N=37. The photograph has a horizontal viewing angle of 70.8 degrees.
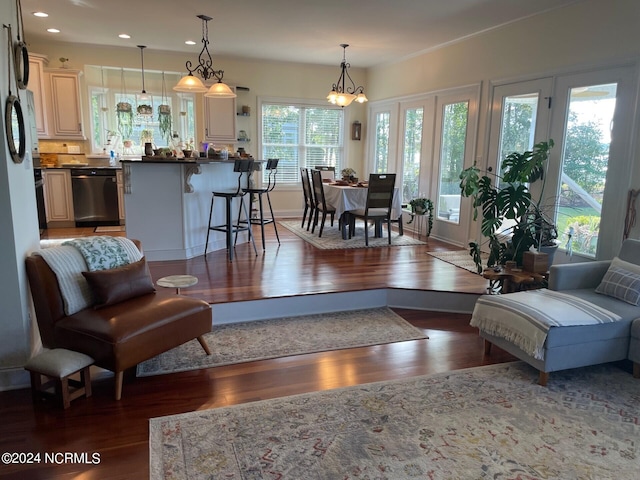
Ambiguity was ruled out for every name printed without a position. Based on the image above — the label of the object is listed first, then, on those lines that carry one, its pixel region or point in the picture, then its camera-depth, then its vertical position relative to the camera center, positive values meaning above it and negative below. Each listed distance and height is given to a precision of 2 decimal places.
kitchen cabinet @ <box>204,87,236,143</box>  7.61 +0.60
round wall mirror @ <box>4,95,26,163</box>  2.58 +0.14
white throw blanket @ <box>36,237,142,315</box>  2.74 -0.74
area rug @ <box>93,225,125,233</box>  6.83 -1.16
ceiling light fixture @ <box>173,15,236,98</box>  5.20 +0.79
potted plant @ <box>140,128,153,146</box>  7.82 +0.31
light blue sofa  2.82 -1.15
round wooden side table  3.41 -0.96
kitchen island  4.98 -0.56
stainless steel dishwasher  7.00 -0.67
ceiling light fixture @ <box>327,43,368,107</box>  6.44 +0.88
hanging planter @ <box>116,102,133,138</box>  7.64 +0.53
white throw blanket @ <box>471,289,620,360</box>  2.82 -0.98
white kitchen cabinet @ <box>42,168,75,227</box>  6.86 -0.65
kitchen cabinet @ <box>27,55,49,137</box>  6.58 +0.89
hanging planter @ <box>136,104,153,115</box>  7.34 +0.72
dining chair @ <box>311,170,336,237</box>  6.39 -0.61
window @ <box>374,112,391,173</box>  8.12 +0.32
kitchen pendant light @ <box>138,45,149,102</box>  7.11 +1.02
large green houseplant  4.18 -0.48
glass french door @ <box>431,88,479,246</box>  6.04 +0.04
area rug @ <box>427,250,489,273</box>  5.18 -1.19
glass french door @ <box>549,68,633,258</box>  4.02 +0.03
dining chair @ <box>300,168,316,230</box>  6.92 -0.56
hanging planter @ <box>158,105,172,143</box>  7.52 +0.57
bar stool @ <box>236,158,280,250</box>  5.60 -0.43
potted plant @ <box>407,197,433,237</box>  6.68 -0.71
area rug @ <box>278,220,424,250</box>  6.09 -1.15
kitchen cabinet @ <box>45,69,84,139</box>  6.79 +0.73
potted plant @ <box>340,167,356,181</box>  6.93 -0.25
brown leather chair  2.56 -1.01
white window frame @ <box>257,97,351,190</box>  8.08 +0.85
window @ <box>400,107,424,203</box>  7.19 +0.10
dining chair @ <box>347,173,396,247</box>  5.99 -0.57
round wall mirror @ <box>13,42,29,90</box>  2.81 +0.55
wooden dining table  6.20 -0.55
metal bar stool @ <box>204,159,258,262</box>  5.18 -0.64
